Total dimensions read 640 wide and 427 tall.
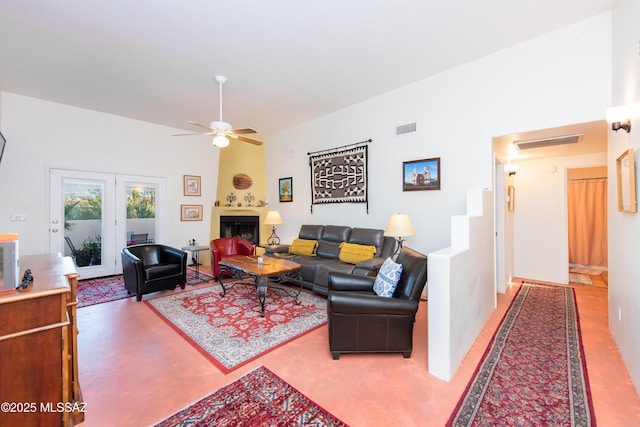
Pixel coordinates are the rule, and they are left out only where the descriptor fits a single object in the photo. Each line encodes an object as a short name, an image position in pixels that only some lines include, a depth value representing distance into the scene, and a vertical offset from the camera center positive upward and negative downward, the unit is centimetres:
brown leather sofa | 376 -66
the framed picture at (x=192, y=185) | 614 +69
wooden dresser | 132 -72
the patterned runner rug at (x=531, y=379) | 170 -129
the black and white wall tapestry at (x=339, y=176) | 480 +73
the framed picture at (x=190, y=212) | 611 +6
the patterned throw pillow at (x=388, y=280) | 245 -62
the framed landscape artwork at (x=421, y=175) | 391 +59
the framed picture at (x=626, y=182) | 200 +23
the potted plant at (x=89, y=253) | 496 -69
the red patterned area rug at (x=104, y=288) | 390 -120
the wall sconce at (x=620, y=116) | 208 +76
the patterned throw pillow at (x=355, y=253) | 404 -60
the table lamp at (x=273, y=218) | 560 -9
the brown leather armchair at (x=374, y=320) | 225 -91
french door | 476 +0
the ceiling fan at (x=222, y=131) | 343 +109
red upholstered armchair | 491 -66
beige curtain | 595 -24
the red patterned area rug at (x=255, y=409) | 164 -127
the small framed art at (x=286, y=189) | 614 +58
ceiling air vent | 339 +95
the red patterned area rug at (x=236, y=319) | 250 -123
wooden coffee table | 336 -73
